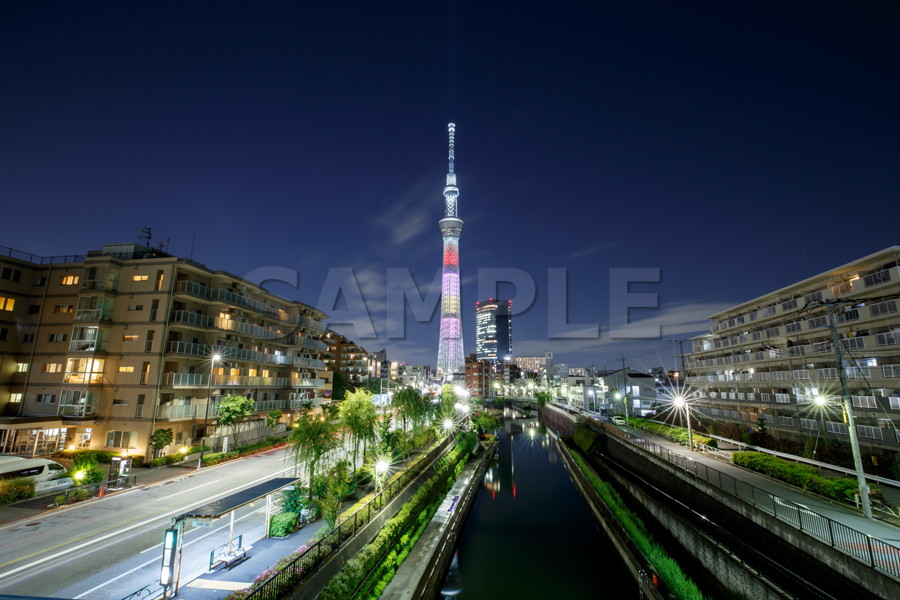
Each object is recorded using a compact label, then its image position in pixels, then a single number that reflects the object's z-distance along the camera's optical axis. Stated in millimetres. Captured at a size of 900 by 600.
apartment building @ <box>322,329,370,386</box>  110250
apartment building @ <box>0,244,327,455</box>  28797
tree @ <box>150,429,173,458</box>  27250
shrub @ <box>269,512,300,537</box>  15727
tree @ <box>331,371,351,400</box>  79500
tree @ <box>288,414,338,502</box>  18406
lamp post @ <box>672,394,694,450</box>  31719
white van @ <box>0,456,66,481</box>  20375
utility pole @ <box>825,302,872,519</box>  15609
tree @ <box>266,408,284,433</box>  38688
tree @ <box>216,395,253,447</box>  31250
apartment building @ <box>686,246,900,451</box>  27092
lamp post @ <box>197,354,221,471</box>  27766
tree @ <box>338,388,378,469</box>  22469
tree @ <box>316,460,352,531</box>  15062
